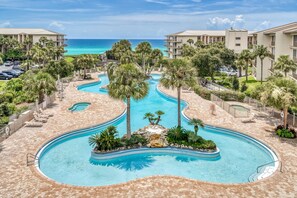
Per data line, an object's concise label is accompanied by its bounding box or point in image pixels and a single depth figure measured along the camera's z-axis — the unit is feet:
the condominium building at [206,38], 258.37
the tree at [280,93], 68.49
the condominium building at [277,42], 137.69
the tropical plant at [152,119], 79.15
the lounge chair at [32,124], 80.28
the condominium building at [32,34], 289.53
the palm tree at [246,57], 166.46
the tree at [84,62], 178.81
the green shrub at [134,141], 66.54
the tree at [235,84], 140.56
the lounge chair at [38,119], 84.45
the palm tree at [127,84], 63.41
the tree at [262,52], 153.17
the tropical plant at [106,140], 64.39
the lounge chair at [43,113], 90.68
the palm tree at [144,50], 195.11
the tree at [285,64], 120.98
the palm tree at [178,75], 70.28
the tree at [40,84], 96.02
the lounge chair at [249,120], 85.87
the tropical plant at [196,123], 68.07
